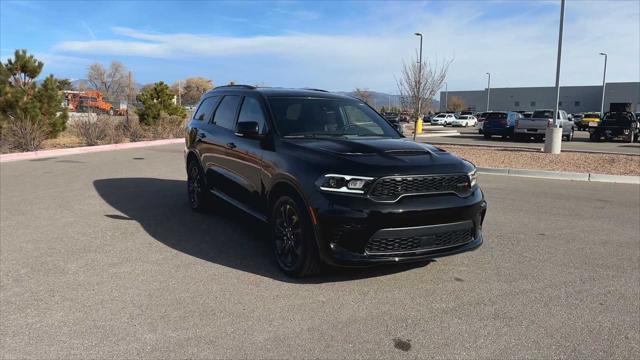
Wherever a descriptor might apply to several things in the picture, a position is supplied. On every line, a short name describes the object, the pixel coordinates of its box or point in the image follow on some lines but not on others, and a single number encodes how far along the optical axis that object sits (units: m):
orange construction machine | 39.26
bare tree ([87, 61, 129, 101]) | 82.12
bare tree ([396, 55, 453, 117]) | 22.23
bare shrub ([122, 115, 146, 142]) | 21.28
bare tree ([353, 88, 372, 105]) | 83.88
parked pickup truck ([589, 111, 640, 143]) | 25.34
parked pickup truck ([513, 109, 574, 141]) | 23.14
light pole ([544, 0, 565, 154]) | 16.30
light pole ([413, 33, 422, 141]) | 22.11
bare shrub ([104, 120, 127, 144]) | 19.77
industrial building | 79.71
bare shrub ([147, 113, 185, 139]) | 22.47
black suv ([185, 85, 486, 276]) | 4.03
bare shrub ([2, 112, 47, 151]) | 15.73
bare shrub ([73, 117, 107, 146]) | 18.89
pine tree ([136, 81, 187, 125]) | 22.88
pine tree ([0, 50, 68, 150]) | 15.85
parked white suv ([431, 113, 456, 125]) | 56.36
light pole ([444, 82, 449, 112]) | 96.45
